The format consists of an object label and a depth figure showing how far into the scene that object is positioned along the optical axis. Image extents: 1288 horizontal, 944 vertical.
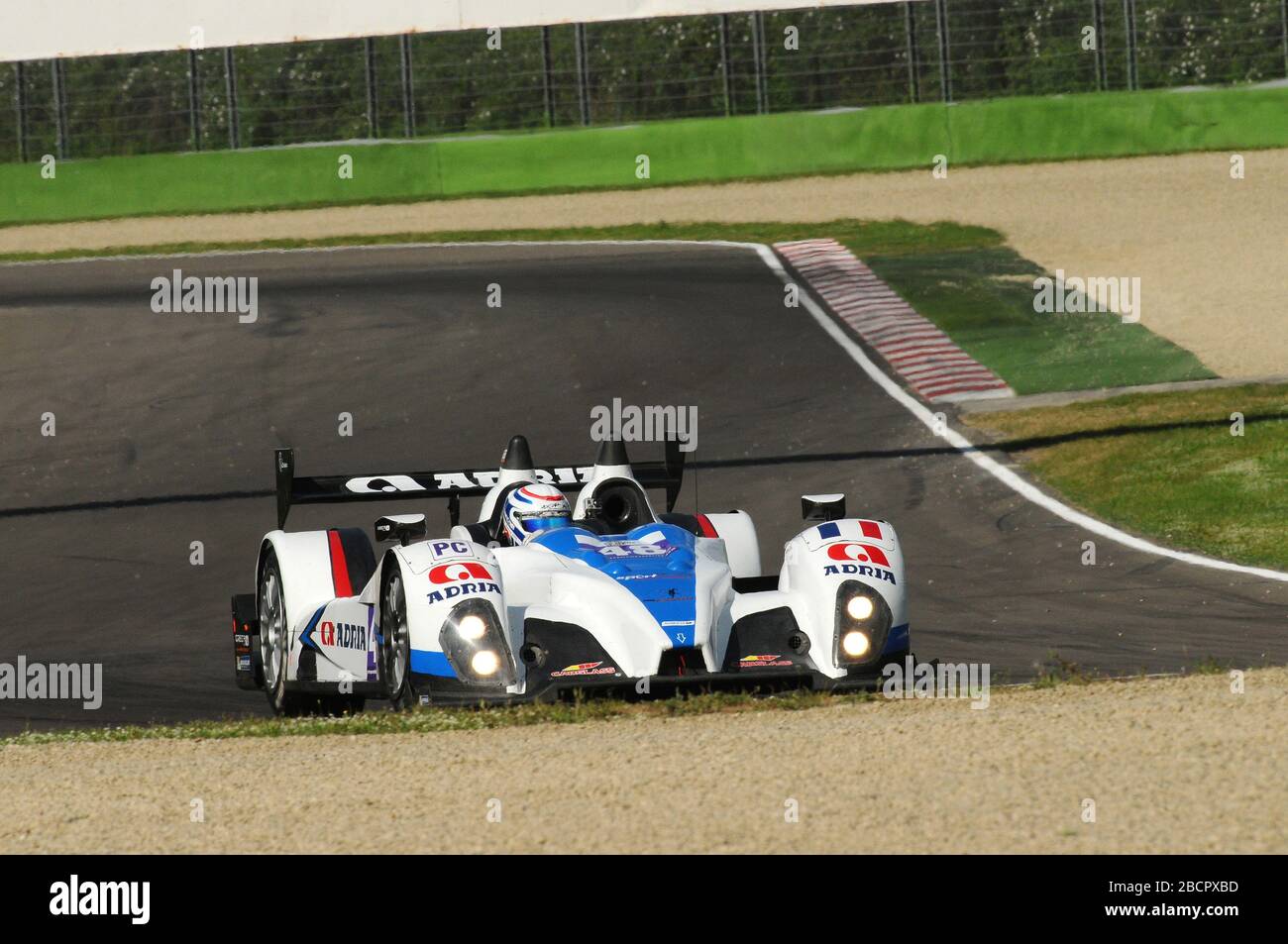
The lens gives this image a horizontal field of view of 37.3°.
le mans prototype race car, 9.34
